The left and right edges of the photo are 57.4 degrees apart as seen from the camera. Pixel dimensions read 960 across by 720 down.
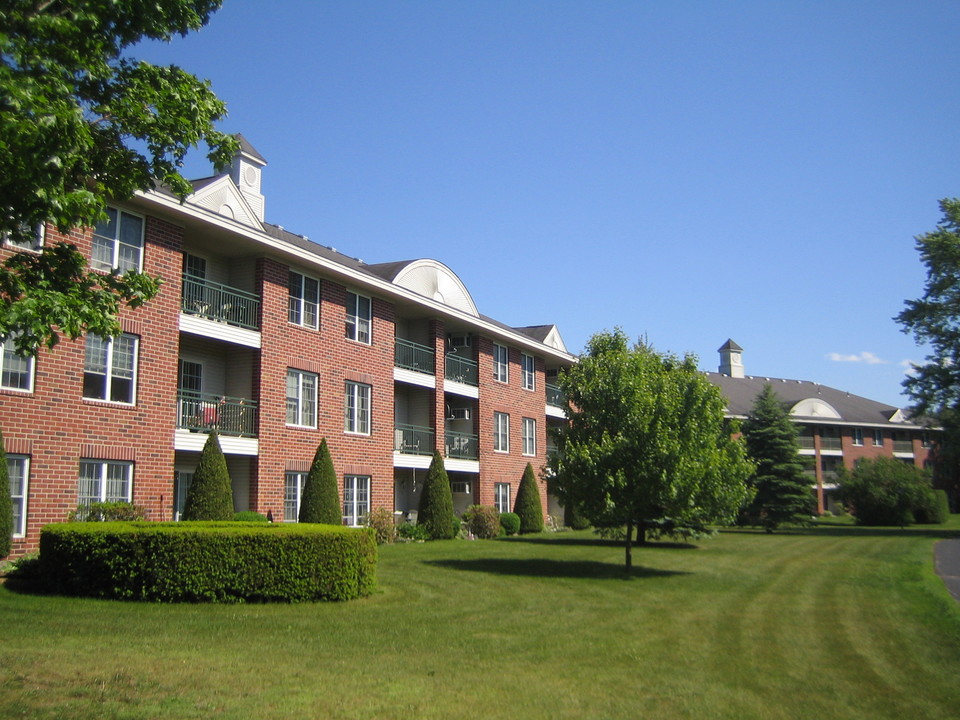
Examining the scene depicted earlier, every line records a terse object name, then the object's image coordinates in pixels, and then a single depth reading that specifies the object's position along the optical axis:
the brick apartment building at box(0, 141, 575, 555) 17.75
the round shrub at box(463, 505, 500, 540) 31.20
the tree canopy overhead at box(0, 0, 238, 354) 7.79
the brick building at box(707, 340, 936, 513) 64.19
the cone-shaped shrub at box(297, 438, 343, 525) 22.90
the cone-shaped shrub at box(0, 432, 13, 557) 15.55
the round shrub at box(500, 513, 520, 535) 33.03
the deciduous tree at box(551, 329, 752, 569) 18.69
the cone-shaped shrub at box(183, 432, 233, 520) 19.31
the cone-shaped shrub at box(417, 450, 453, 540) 28.56
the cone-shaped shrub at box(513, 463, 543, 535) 35.16
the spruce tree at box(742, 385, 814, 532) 41.19
